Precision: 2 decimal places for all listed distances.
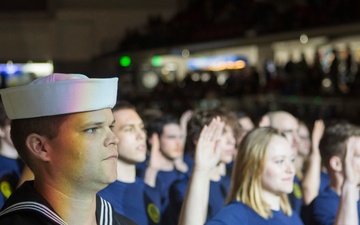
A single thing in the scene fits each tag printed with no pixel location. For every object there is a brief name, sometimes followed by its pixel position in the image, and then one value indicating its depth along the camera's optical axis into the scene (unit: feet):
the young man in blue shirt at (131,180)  16.34
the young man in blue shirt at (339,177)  16.03
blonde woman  14.80
